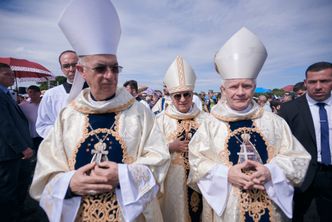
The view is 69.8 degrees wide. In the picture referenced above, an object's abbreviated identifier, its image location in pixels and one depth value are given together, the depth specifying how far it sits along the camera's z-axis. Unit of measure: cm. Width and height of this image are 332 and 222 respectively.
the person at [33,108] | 615
